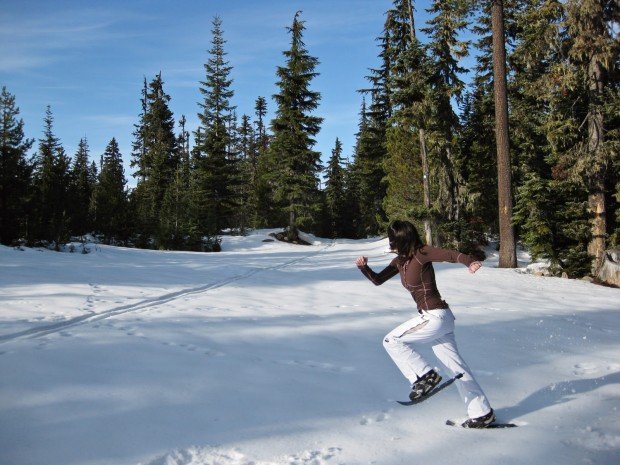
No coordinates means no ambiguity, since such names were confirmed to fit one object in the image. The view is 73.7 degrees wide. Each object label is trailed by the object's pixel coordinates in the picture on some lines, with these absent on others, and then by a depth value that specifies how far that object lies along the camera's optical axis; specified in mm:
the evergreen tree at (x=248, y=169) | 43281
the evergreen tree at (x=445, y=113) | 20781
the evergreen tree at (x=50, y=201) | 18234
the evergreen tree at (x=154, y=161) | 25047
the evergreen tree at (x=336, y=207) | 52188
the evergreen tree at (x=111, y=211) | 24156
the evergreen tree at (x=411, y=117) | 21031
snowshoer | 3953
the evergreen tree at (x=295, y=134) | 31953
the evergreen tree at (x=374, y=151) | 37938
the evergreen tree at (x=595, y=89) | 13445
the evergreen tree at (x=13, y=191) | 17094
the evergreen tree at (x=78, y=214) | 23733
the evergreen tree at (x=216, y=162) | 34469
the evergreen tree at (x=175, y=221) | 24203
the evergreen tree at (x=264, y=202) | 42719
